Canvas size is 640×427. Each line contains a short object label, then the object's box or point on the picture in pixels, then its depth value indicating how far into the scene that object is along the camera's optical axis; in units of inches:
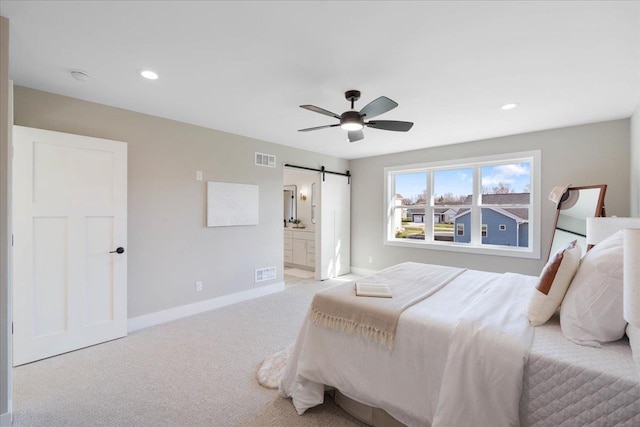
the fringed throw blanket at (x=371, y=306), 67.1
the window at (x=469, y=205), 166.6
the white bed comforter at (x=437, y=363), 51.8
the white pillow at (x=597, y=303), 52.2
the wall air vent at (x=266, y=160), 178.9
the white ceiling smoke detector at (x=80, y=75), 93.2
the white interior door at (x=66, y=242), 98.3
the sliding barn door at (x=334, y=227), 219.5
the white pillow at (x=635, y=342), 45.0
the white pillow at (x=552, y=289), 62.3
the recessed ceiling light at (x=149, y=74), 93.7
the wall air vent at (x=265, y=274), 179.0
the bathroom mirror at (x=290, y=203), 290.5
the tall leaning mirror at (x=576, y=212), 134.1
